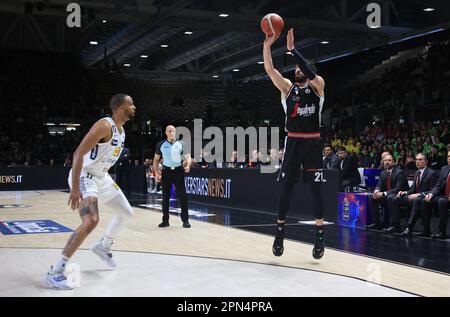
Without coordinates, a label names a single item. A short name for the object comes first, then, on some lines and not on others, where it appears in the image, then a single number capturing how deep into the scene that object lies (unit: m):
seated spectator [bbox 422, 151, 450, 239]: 7.84
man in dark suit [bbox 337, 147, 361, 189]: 10.34
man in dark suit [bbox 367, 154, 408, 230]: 8.72
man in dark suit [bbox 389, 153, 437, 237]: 8.16
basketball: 5.54
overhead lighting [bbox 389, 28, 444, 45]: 21.33
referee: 9.03
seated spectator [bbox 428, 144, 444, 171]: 12.35
